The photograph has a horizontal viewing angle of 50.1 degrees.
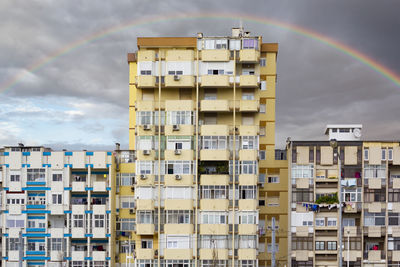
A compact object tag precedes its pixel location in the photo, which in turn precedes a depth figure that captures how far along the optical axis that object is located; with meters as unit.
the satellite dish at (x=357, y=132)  50.66
